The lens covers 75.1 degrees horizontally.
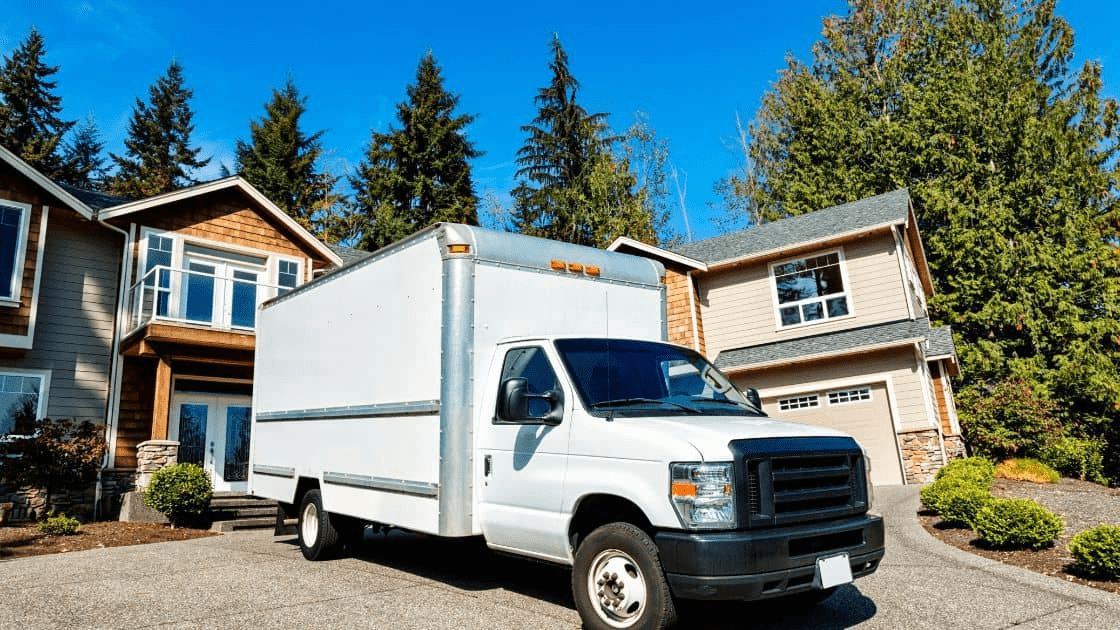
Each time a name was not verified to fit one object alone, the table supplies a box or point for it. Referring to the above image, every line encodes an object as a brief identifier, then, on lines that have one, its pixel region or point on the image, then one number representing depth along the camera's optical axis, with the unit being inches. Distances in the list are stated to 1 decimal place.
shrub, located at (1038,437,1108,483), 697.0
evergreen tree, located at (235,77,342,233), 1441.9
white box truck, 176.6
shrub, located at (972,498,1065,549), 317.7
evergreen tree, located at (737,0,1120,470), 830.5
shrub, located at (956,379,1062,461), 702.5
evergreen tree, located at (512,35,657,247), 1321.4
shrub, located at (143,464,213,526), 487.8
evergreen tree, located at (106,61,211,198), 1670.8
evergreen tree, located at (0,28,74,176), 1536.7
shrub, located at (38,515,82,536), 455.5
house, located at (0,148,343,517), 543.2
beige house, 648.6
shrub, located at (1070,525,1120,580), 262.4
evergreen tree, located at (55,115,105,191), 1617.9
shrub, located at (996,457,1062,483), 644.1
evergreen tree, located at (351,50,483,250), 1304.1
